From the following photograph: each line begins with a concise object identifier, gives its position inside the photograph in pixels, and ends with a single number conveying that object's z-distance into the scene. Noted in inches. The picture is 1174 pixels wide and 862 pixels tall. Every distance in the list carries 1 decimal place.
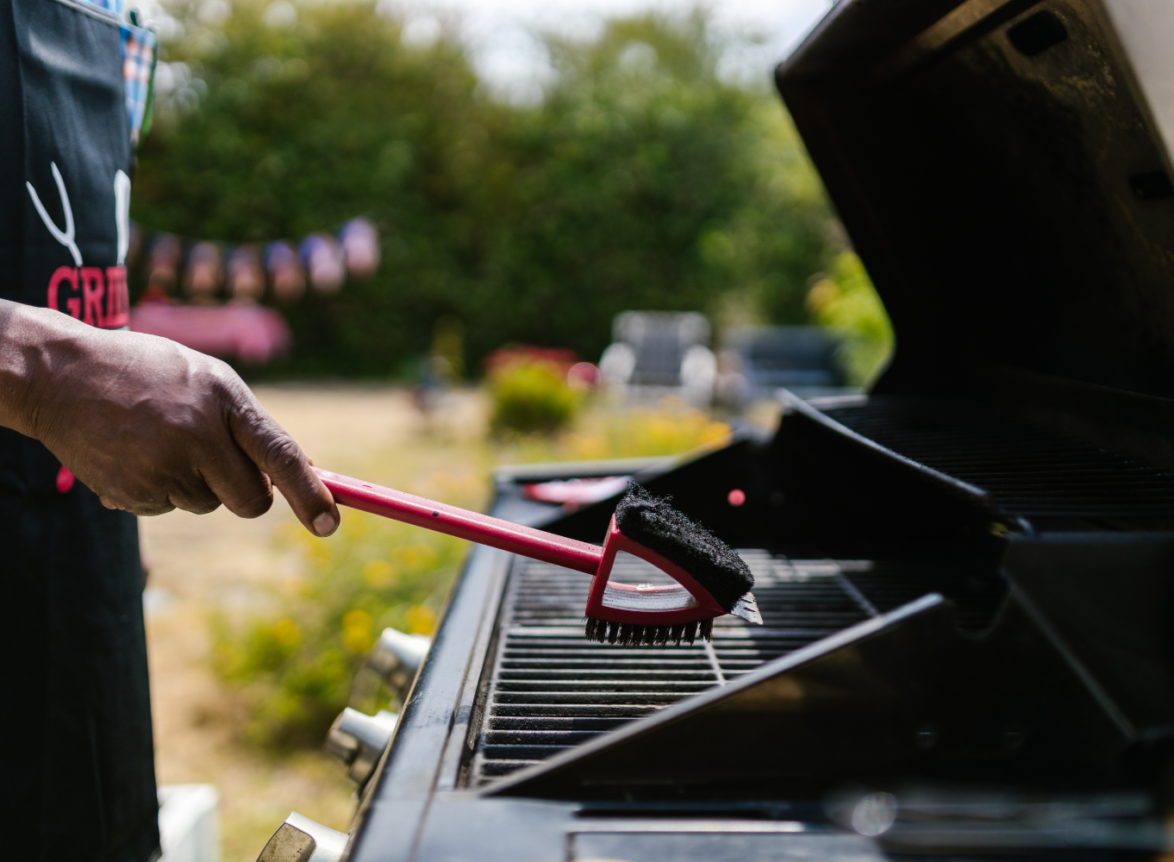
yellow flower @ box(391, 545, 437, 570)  129.3
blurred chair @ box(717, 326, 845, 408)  388.5
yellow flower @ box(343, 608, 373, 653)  113.8
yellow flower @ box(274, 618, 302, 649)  122.6
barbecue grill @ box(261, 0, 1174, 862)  29.0
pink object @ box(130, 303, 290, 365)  449.4
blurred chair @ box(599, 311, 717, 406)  371.6
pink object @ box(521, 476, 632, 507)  77.3
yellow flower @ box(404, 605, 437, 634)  111.6
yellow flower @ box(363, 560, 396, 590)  125.5
